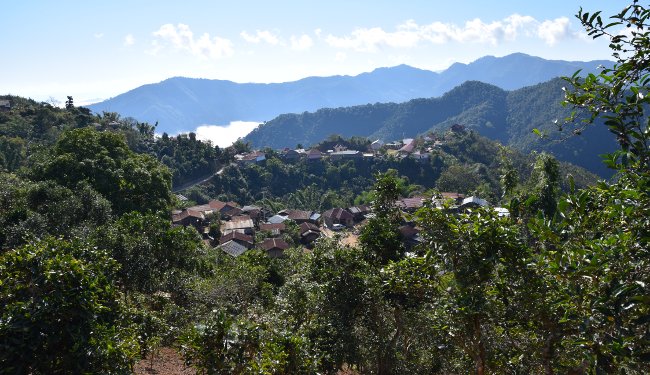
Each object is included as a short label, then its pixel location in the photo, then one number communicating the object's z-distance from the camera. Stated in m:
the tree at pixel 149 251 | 10.33
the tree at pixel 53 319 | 3.38
